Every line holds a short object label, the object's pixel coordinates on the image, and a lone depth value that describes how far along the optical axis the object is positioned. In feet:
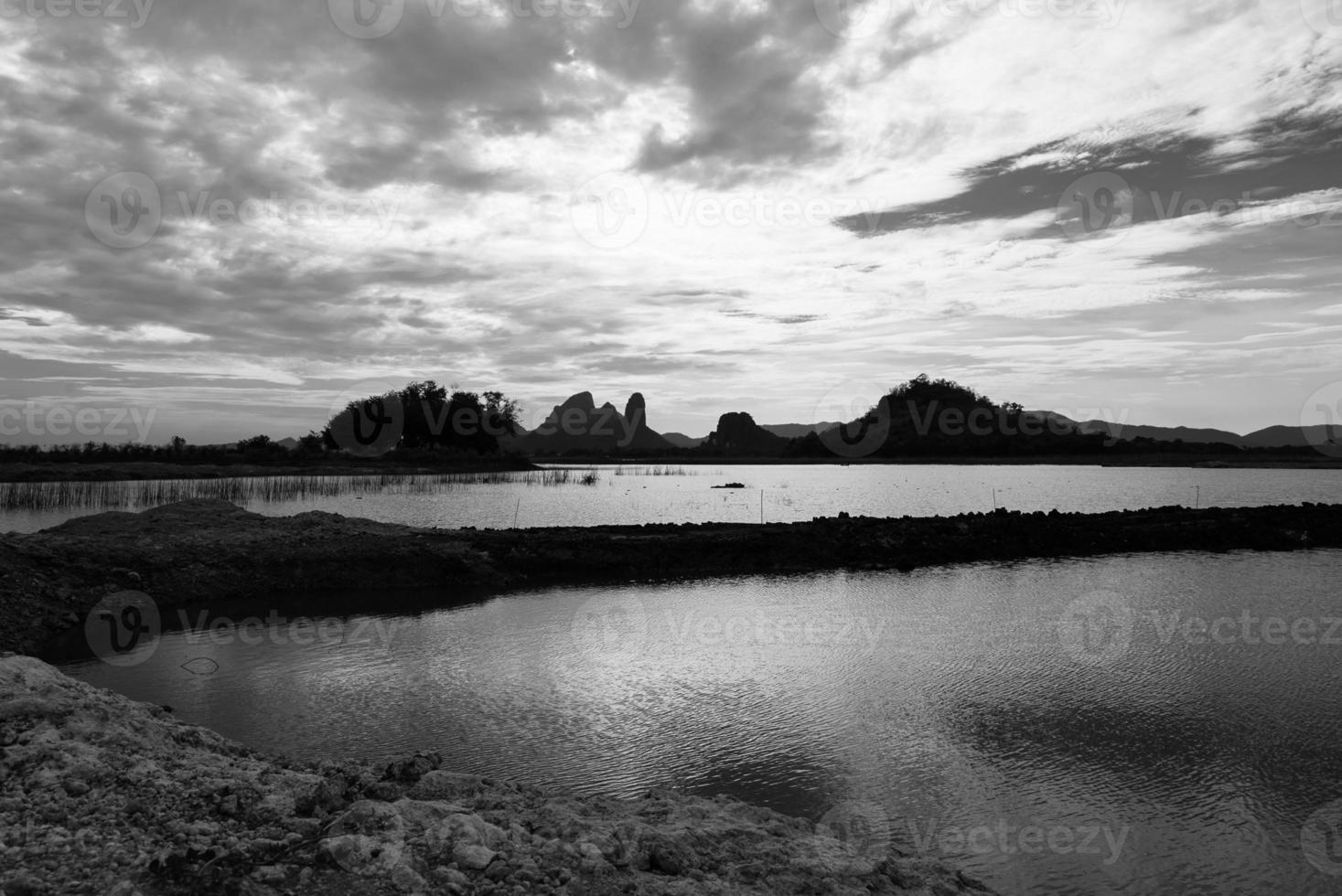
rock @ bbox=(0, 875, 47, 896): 11.71
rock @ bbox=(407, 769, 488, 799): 17.47
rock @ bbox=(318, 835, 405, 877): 13.08
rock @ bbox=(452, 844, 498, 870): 13.53
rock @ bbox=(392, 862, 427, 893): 12.66
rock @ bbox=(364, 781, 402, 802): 16.72
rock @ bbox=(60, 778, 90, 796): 14.56
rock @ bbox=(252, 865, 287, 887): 12.56
